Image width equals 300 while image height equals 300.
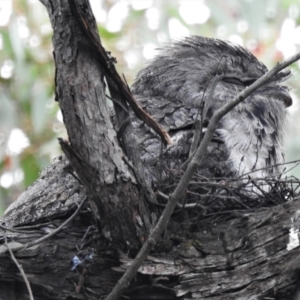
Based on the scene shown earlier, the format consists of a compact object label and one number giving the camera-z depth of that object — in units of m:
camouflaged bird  6.50
